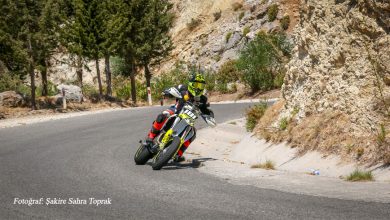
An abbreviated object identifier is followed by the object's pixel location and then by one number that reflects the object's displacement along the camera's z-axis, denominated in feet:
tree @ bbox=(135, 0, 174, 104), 127.44
